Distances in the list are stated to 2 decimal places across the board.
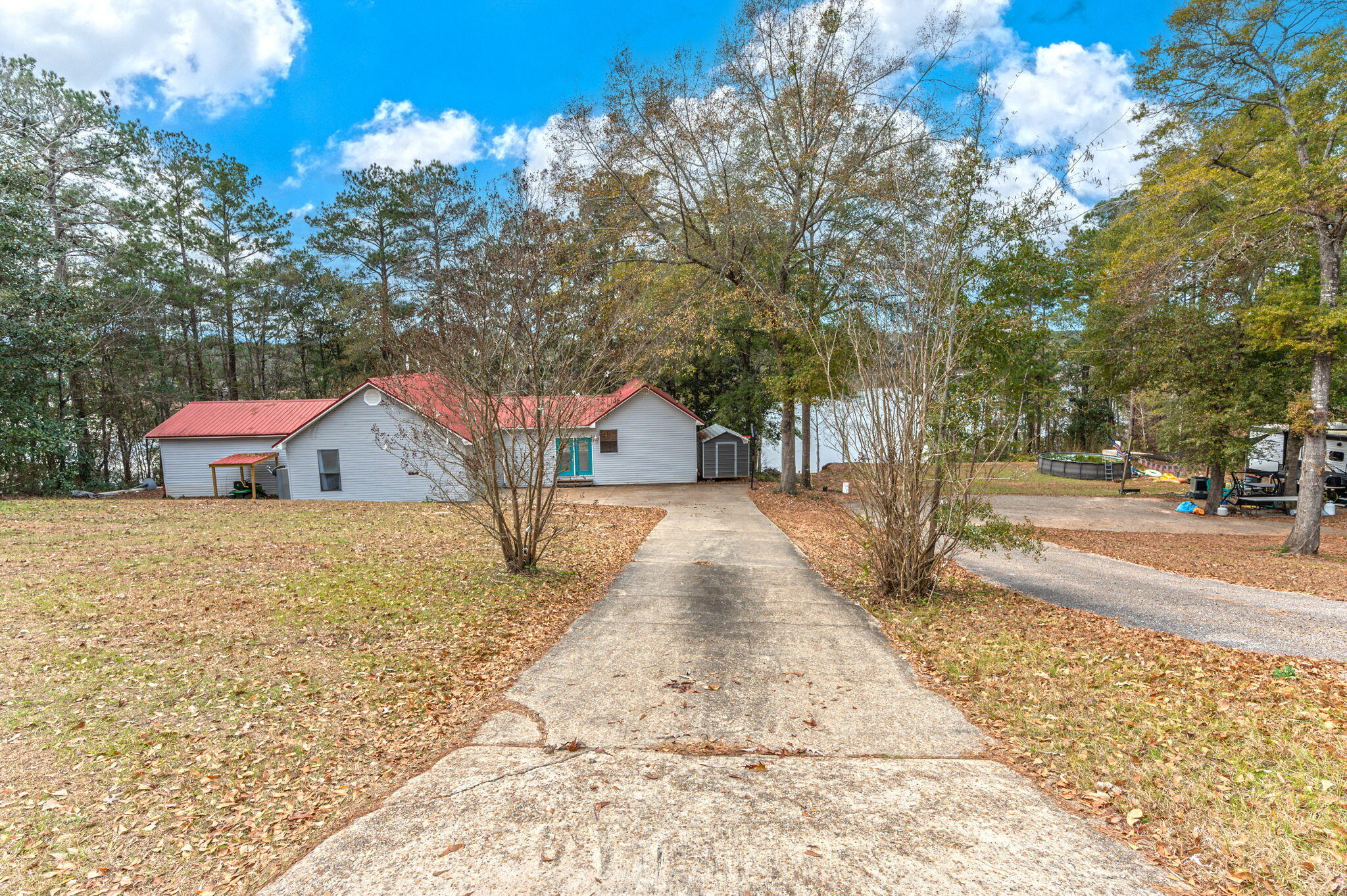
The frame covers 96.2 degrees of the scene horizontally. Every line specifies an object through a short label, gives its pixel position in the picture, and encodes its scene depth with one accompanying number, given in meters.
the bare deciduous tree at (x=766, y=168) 16.30
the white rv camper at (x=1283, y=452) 20.72
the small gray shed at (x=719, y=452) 26.00
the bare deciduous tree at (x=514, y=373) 7.52
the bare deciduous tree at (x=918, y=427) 6.79
